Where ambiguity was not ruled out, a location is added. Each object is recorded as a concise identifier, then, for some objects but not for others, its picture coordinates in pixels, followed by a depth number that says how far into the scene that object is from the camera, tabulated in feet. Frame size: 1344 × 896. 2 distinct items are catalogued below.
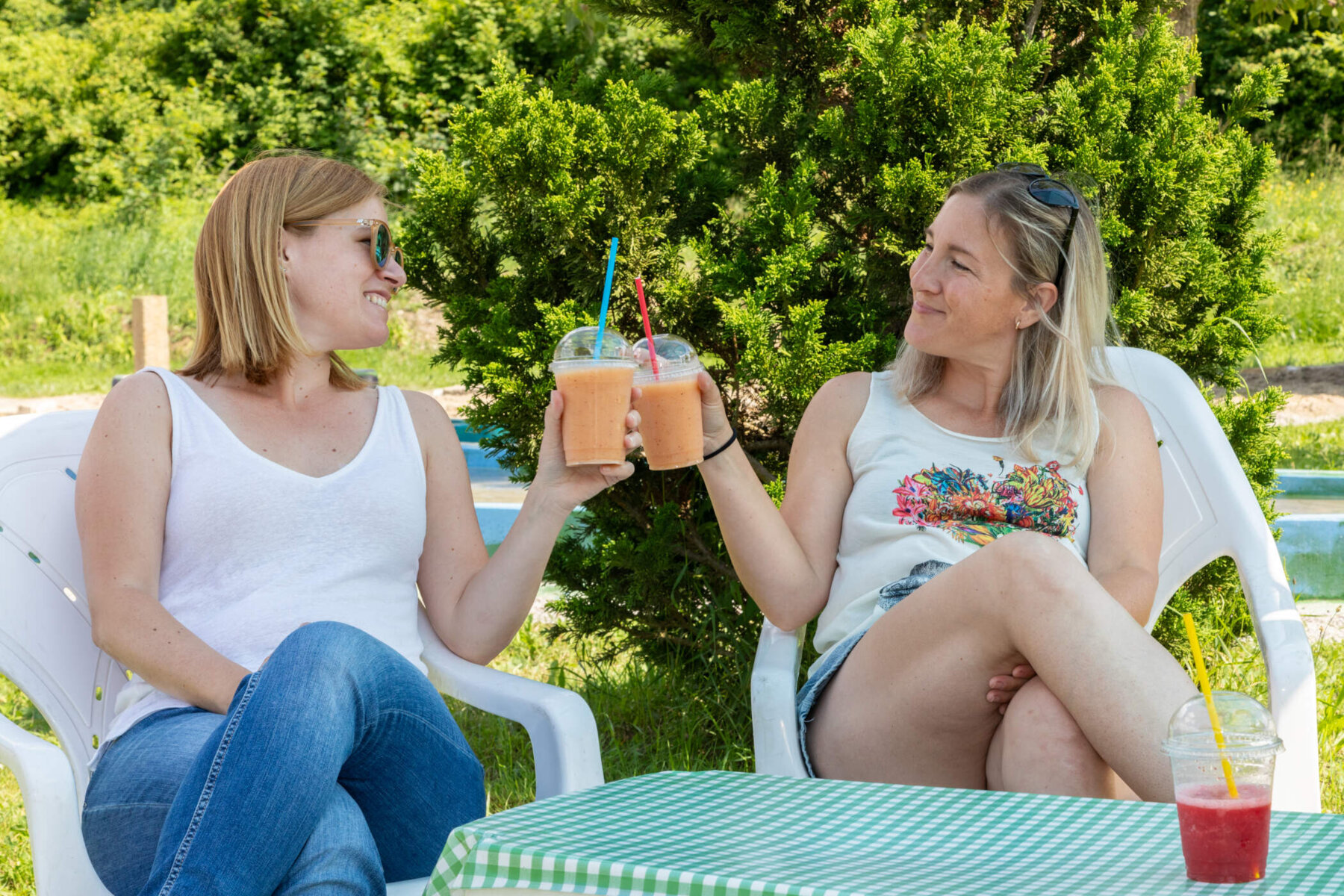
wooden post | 25.75
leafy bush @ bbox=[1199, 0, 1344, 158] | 50.08
